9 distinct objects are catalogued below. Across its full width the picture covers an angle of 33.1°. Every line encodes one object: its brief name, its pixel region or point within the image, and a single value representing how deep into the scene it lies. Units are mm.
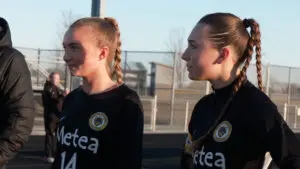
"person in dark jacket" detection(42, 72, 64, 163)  9938
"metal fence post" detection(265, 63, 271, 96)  20316
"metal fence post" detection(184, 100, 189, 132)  19469
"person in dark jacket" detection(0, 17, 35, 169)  2900
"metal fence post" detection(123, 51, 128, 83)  18500
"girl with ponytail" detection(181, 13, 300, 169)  2248
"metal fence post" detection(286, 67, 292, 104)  22280
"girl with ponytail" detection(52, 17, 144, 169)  2648
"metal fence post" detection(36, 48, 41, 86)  18903
